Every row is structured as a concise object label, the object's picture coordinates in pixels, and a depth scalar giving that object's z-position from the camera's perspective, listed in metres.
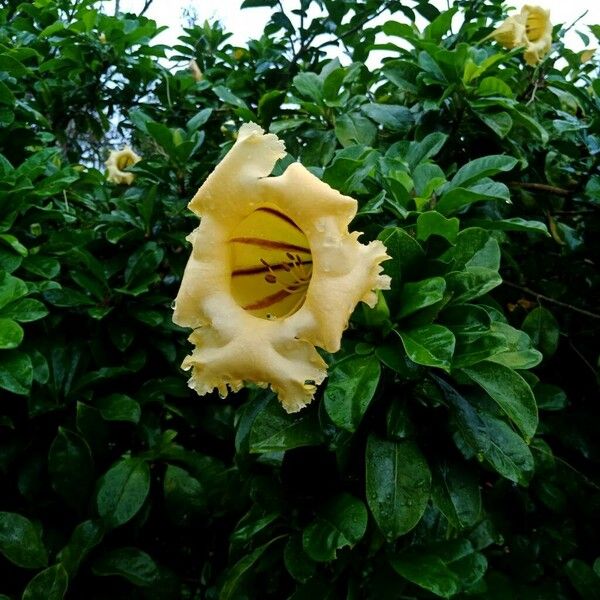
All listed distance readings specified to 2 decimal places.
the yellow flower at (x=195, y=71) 1.01
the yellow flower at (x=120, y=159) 1.23
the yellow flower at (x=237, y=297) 0.39
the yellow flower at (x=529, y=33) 0.74
